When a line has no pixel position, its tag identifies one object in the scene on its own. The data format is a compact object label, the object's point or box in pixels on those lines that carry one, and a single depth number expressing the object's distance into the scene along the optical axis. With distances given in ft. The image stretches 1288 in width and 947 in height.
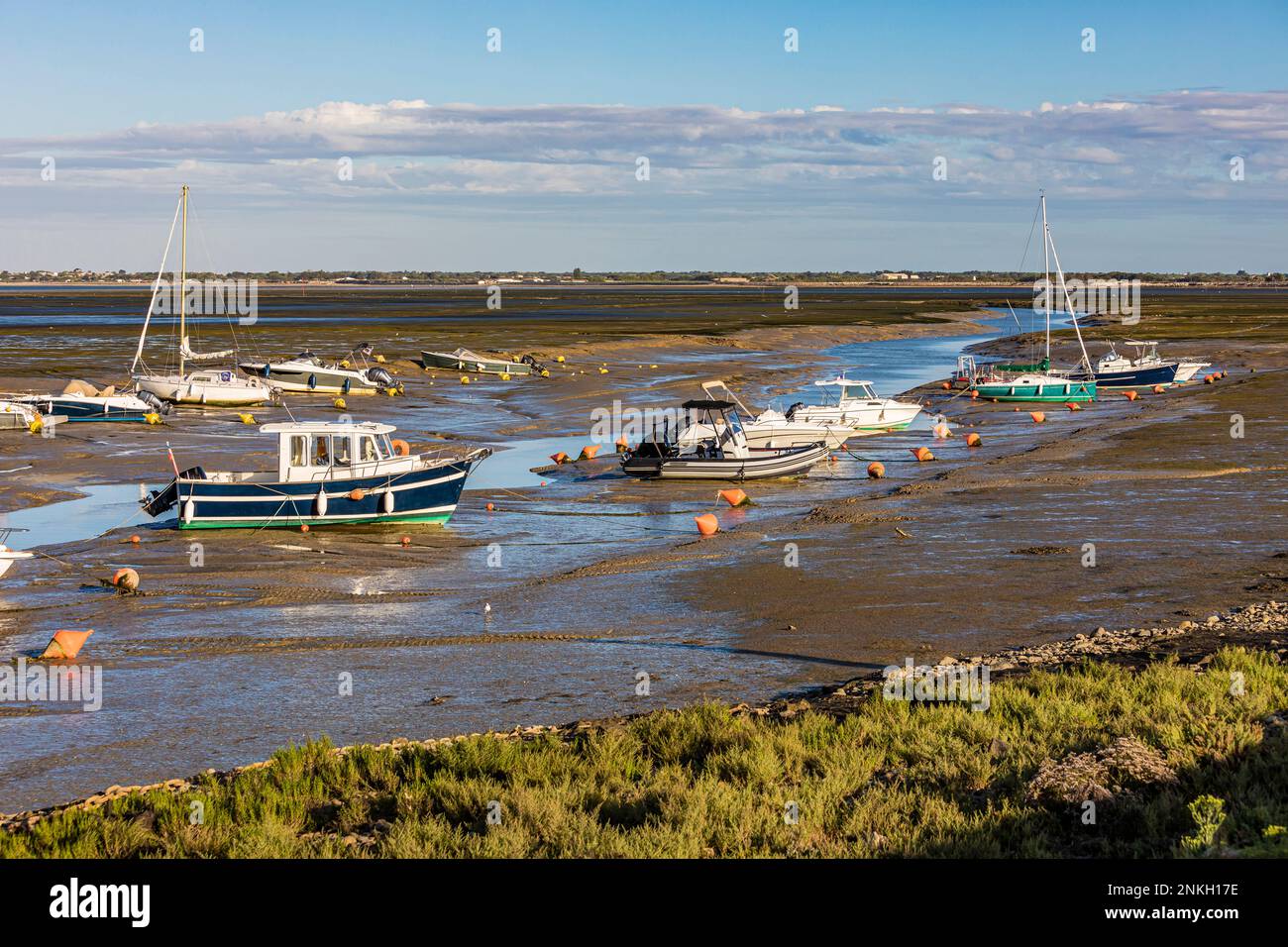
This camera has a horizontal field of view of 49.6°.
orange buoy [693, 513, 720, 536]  96.43
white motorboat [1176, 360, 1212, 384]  212.23
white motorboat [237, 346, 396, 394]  206.28
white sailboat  182.60
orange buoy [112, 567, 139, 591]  76.84
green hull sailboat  192.95
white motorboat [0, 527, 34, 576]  74.18
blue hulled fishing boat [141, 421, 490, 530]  95.35
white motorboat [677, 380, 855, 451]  134.92
